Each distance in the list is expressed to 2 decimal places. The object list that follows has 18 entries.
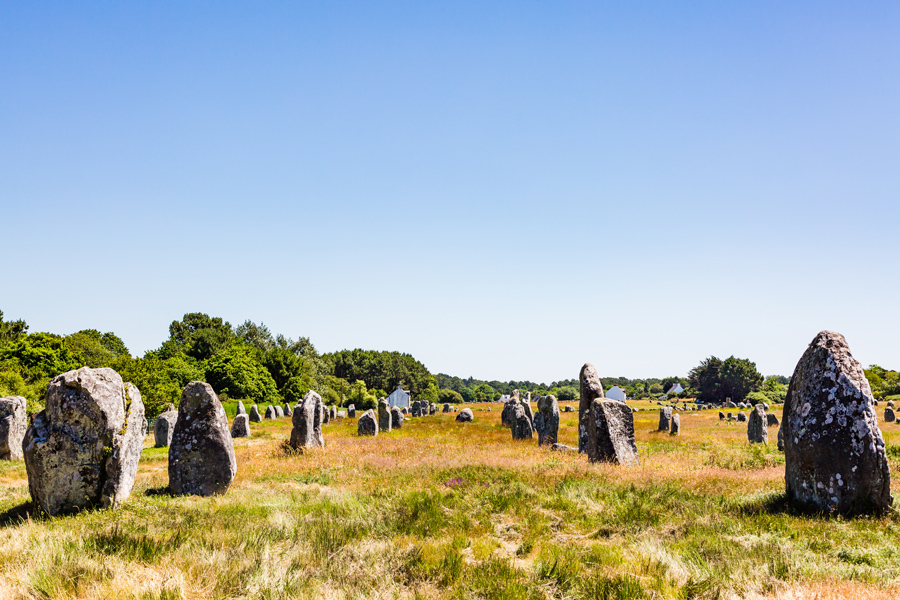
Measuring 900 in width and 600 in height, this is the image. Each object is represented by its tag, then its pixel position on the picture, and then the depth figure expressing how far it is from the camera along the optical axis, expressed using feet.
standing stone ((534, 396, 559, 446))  76.89
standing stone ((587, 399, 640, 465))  52.70
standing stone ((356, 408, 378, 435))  97.91
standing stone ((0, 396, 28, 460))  61.46
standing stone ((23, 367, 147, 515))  29.94
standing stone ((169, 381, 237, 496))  37.83
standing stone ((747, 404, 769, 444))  79.56
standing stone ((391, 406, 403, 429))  121.84
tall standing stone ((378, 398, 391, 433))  109.29
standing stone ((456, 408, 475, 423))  145.30
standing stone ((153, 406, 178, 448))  79.05
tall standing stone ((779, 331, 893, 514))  28.32
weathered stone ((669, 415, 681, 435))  102.83
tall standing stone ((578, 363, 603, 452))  62.49
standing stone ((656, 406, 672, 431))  109.81
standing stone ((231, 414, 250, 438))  94.79
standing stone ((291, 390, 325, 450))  69.26
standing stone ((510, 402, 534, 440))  86.94
